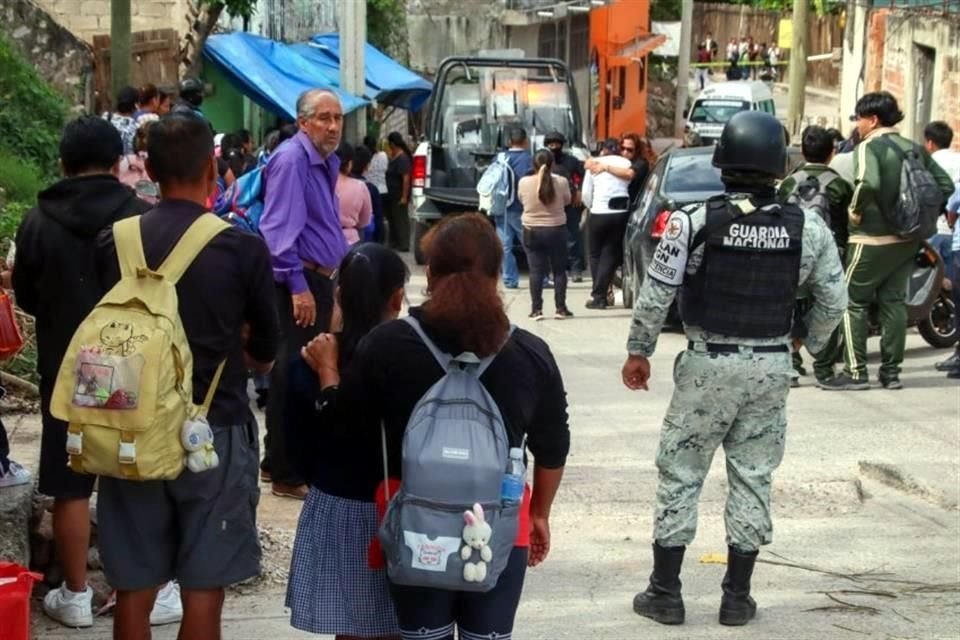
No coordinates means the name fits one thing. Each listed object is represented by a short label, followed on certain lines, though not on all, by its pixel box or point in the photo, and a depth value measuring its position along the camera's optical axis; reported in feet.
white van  127.24
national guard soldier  18.76
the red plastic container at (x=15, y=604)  13.62
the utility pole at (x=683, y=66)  123.44
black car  43.65
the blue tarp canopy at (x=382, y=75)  87.10
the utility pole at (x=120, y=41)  47.11
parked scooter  39.58
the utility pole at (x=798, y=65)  116.98
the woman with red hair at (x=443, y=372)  12.83
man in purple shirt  23.57
